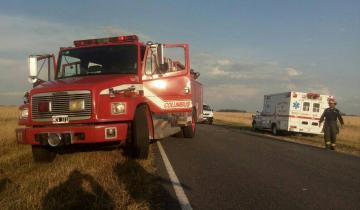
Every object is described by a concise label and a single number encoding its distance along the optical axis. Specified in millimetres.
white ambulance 24781
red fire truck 9039
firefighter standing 16312
